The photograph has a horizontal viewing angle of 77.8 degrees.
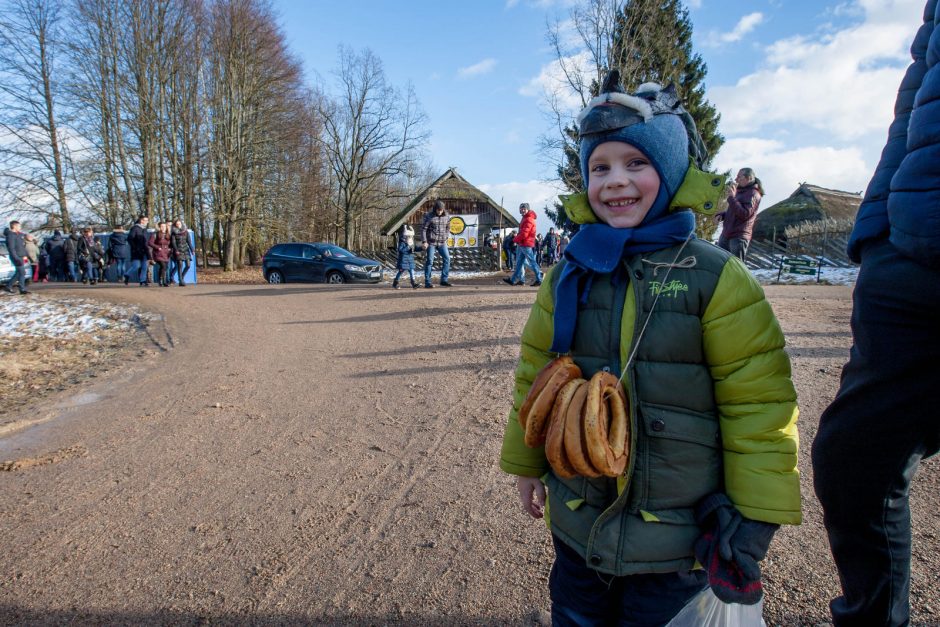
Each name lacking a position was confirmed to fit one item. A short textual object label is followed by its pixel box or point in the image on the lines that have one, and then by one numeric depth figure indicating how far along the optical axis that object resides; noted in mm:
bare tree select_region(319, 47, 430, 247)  44681
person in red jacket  12977
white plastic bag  1596
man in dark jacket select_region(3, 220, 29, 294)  15883
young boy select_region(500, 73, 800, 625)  1564
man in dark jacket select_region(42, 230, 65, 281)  25709
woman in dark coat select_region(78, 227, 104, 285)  21688
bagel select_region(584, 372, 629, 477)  1518
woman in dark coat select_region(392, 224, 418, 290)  13680
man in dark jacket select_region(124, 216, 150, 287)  17328
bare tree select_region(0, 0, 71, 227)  25953
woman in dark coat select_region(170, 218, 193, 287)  17880
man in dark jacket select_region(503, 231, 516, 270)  26781
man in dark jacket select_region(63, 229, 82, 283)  22594
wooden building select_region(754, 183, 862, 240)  33906
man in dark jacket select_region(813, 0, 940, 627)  1383
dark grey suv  21141
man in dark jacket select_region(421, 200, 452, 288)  13094
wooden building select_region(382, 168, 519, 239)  40219
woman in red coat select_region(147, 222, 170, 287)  16828
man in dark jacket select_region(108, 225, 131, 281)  21266
